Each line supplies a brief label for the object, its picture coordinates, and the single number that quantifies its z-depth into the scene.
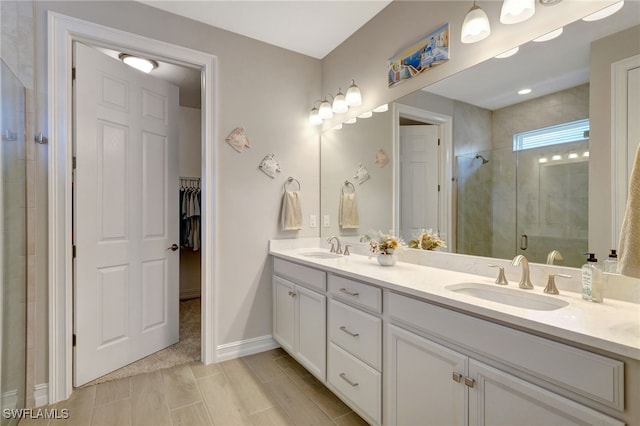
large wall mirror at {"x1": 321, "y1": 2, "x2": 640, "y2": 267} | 1.31
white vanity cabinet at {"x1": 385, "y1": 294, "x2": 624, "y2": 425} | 0.86
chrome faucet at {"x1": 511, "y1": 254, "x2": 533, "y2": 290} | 1.37
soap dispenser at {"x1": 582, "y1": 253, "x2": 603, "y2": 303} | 1.15
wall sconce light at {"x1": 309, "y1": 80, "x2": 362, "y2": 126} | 2.47
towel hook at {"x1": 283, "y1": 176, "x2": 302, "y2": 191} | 2.79
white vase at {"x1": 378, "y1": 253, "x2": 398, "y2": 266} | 1.96
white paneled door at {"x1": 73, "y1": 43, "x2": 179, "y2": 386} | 2.10
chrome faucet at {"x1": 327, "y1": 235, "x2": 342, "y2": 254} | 2.63
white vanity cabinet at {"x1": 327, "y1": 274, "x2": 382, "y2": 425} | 1.56
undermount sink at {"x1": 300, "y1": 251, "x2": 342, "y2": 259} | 2.58
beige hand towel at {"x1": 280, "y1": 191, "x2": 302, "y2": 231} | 2.72
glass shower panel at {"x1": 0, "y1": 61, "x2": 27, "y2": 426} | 1.58
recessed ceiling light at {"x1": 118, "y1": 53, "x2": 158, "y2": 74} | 2.62
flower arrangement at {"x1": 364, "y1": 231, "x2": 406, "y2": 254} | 1.95
